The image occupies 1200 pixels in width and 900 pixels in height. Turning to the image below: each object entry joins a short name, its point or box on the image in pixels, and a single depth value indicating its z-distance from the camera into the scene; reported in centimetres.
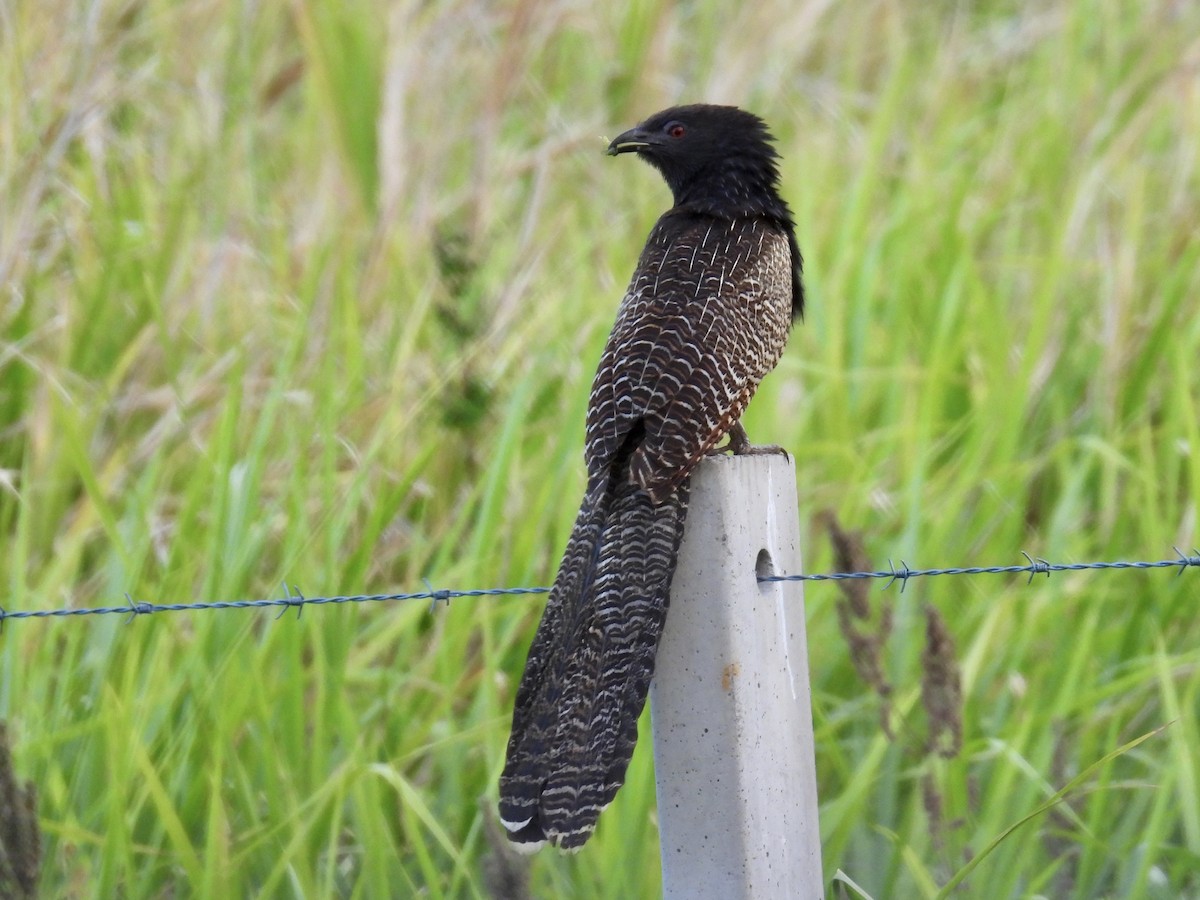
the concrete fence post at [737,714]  1509
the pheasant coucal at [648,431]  1511
